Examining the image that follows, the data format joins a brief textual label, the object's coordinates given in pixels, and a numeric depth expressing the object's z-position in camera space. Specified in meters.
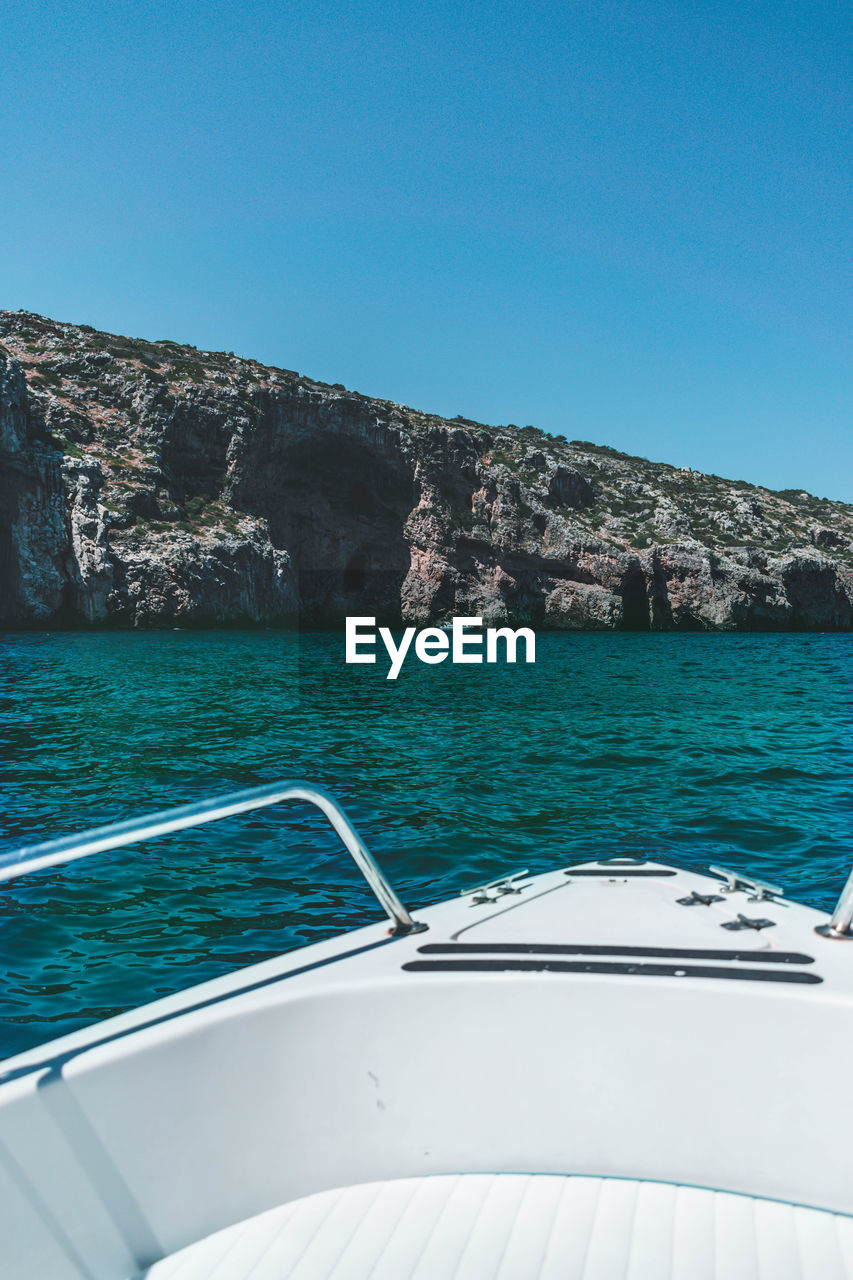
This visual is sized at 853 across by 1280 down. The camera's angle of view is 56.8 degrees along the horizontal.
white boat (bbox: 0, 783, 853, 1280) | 1.84
